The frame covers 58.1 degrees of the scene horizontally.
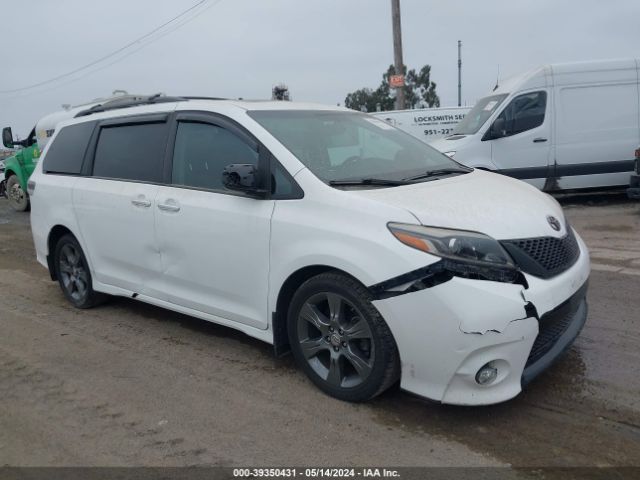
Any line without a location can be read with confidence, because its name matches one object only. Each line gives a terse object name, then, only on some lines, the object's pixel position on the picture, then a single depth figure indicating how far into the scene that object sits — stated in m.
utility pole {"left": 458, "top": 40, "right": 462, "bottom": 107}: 46.84
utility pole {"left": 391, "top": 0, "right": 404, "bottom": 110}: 16.52
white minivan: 2.94
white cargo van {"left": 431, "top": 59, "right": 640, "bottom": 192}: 10.08
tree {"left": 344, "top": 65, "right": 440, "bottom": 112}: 54.16
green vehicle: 14.05
